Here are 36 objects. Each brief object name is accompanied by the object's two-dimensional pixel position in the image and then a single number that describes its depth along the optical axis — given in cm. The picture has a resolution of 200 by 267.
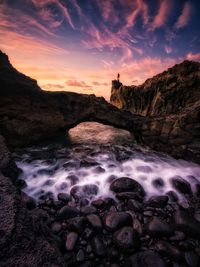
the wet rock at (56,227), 316
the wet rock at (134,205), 374
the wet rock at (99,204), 389
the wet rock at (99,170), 568
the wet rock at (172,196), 421
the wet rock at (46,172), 562
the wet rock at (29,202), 386
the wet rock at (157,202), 392
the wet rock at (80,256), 264
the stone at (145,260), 250
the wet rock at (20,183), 473
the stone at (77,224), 317
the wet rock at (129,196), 411
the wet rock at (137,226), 313
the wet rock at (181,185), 456
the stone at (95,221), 321
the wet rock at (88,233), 302
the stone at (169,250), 266
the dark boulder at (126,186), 443
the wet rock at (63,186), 470
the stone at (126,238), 281
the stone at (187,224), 311
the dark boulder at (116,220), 319
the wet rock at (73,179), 496
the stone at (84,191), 433
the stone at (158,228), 307
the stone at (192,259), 260
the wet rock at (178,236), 299
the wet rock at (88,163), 614
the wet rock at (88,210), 364
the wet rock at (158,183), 484
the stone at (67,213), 350
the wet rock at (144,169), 580
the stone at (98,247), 273
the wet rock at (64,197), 415
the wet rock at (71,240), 280
